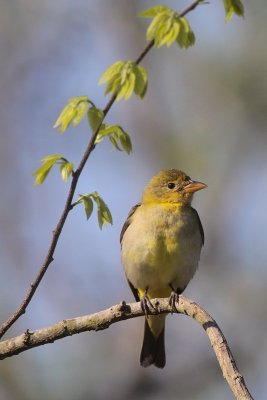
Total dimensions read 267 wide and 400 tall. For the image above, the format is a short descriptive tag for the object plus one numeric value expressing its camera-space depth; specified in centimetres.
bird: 1282
